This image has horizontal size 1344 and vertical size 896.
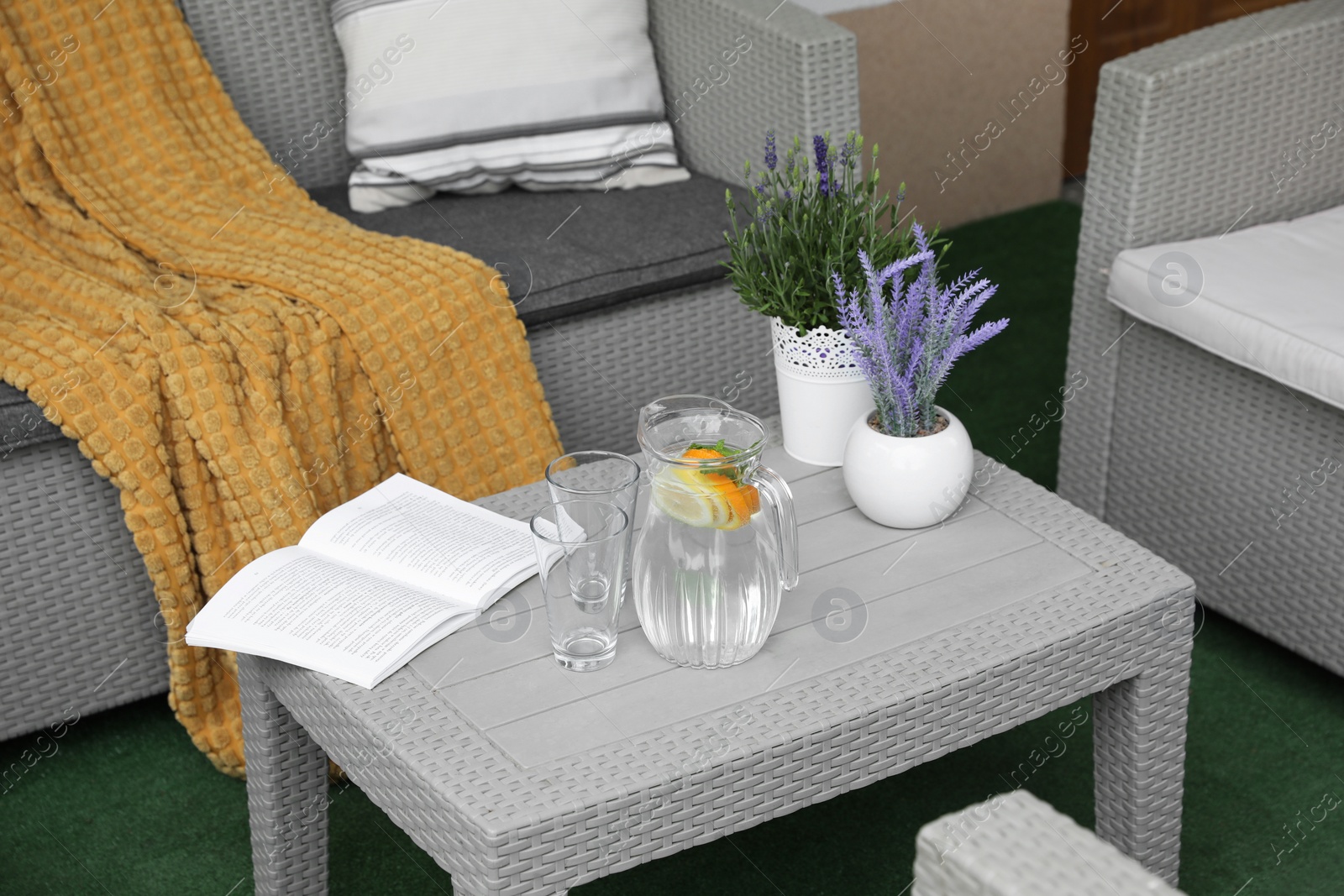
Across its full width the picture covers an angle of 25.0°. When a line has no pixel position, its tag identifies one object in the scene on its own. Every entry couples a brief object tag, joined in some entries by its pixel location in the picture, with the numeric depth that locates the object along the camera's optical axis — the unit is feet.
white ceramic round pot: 8.16
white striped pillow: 10.61
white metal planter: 8.51
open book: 7.84
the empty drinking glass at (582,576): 7.71
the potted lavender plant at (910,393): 8.12
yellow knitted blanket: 9.17
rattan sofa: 9.25
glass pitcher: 7.66
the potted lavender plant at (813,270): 8.42
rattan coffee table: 7.39
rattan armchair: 9.48
